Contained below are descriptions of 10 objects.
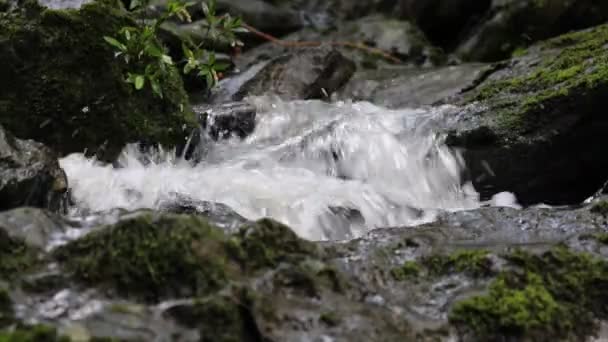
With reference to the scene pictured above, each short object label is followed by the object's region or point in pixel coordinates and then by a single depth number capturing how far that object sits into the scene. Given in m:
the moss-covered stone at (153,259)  5.08
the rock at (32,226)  5.47
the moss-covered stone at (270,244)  5.57
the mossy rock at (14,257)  5.14
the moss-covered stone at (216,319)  4.79
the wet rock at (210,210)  6.52
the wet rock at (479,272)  5.71
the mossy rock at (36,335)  4.23
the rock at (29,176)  7.37
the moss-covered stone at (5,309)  4.61
